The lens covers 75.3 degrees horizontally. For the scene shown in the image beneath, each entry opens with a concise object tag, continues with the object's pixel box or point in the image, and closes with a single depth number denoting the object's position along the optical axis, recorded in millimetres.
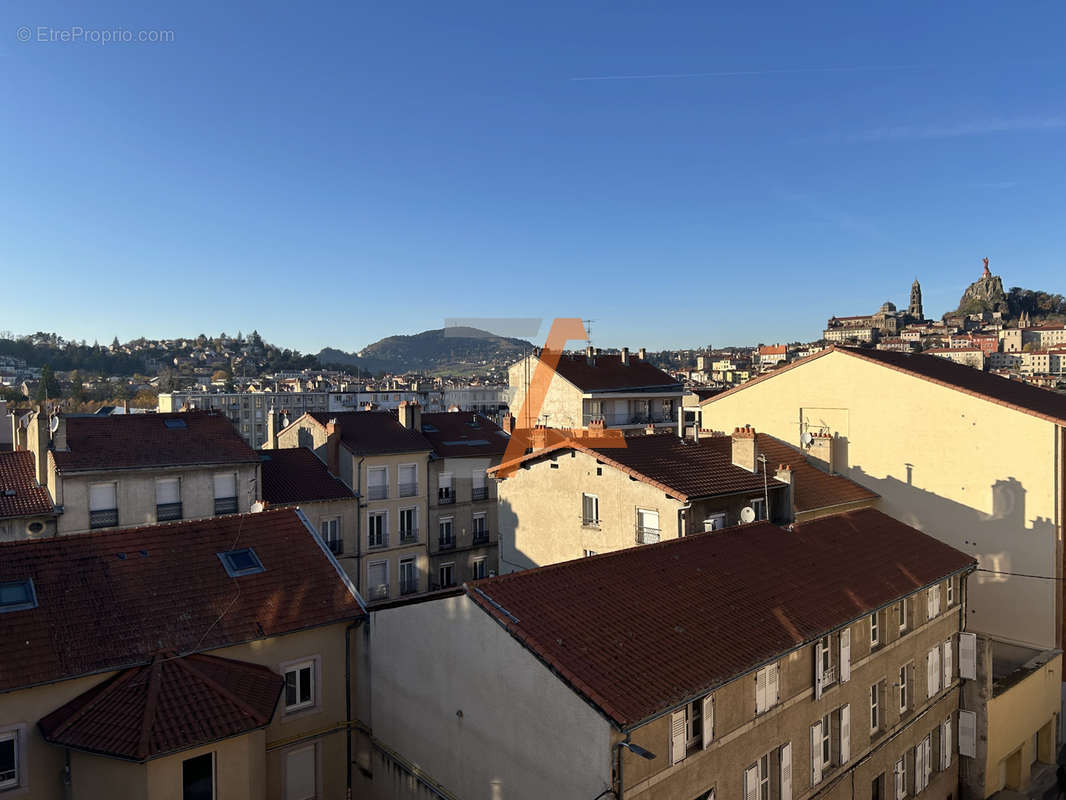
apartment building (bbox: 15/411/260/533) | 25891
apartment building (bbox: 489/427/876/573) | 18469
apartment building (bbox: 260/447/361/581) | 30483
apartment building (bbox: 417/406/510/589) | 35656
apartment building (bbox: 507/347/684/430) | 49438
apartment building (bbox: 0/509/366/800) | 11031
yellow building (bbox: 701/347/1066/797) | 20781
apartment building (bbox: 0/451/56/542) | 24422
